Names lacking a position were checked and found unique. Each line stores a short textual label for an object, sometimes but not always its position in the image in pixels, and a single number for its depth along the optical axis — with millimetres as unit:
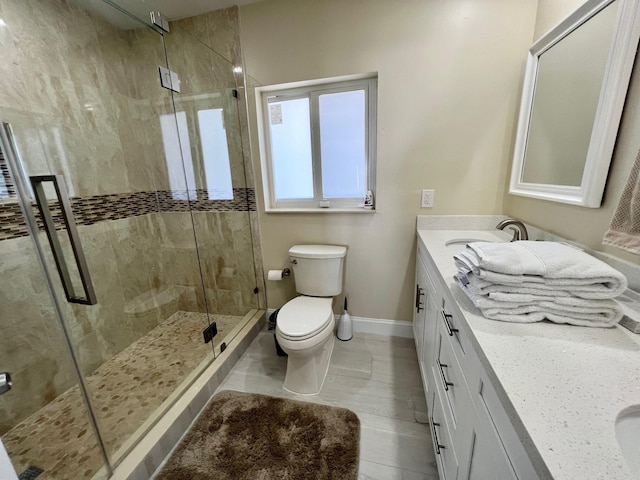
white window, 1808
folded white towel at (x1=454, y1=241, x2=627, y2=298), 662
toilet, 1440
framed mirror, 875
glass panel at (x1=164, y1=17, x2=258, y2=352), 1877
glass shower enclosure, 1240
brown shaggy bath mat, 1118
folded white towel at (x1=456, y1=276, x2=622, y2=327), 672
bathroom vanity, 381
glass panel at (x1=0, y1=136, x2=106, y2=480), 1177
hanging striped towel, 728
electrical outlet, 1699
